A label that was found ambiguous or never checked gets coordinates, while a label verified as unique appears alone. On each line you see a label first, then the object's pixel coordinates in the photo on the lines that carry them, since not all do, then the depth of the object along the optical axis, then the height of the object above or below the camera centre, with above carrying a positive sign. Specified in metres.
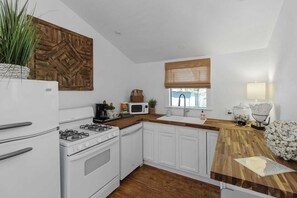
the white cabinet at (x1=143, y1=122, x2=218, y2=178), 2.19 -0.82
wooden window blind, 2.72 +0.46
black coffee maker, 2.48 -0.25
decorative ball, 0.96 -0.29
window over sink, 2.86 +0.02
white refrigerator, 1.02 -0.32
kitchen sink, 2.49 -0.40
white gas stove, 1.49 -0.66
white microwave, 3.09 -0.22
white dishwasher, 2.24 -0.84
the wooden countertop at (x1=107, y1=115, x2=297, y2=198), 0.75 -0.44
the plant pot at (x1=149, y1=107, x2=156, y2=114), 3.27 -0.29
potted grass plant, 1.12 +0.43
